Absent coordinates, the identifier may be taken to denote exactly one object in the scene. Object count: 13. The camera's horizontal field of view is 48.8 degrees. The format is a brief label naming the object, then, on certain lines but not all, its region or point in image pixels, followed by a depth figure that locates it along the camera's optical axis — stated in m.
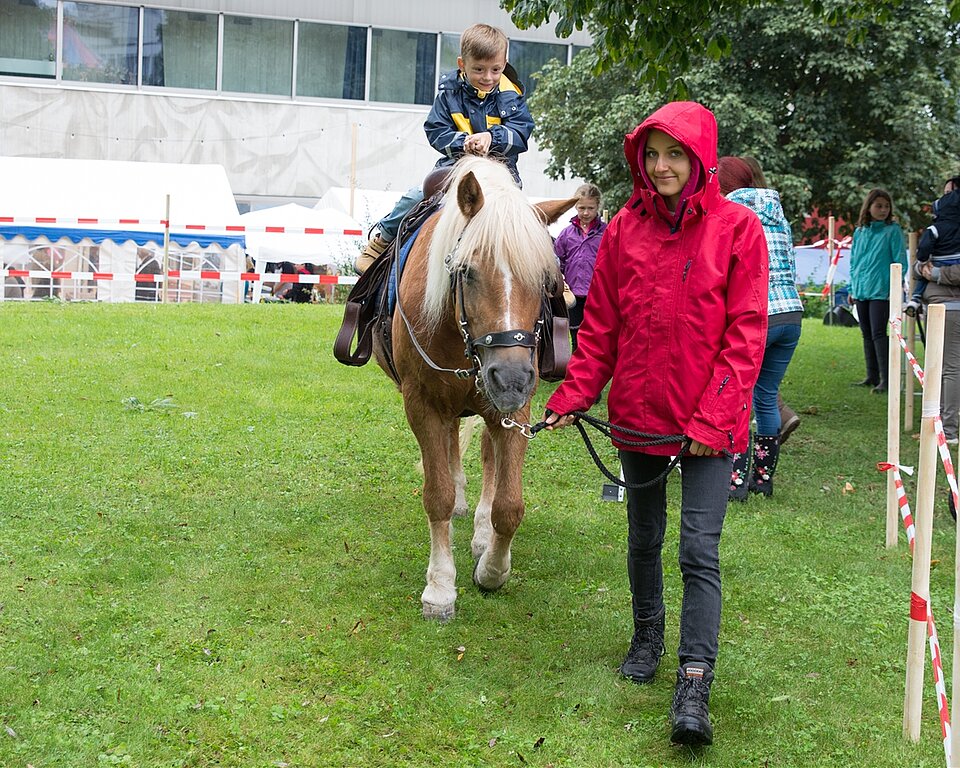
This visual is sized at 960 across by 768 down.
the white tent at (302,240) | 24.25
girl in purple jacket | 9.91
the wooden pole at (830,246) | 20.89
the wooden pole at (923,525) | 3.79
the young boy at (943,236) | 8.48
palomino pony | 4.34
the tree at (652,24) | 8.33
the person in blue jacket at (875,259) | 11.65
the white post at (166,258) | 19.86
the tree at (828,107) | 14.94
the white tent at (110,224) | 22.20
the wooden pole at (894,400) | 6.03
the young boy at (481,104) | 5.73
